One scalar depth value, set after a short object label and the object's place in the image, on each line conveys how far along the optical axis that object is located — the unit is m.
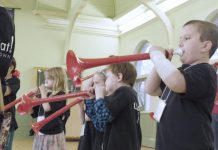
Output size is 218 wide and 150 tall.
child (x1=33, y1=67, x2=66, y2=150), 3.00
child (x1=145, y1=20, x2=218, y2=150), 1.44
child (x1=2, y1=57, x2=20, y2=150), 2.87
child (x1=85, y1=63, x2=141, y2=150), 2.00
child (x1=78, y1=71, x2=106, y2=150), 2.33
